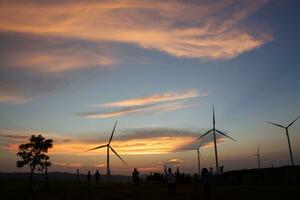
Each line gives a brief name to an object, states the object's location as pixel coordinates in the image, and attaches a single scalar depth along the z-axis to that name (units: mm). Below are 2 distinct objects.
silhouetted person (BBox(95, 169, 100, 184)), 42666
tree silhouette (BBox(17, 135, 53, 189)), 44979
